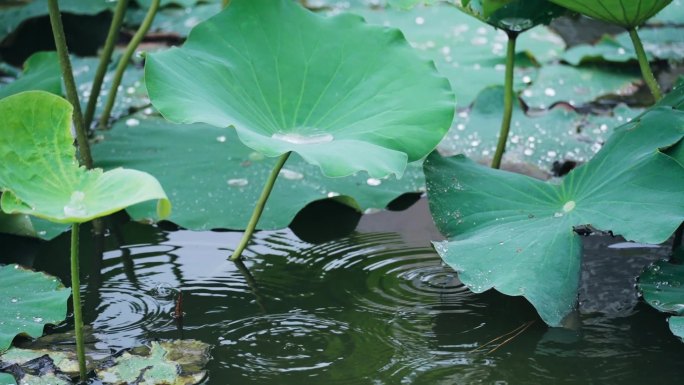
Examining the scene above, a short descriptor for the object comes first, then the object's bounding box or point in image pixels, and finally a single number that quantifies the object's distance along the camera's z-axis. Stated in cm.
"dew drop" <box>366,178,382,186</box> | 678
